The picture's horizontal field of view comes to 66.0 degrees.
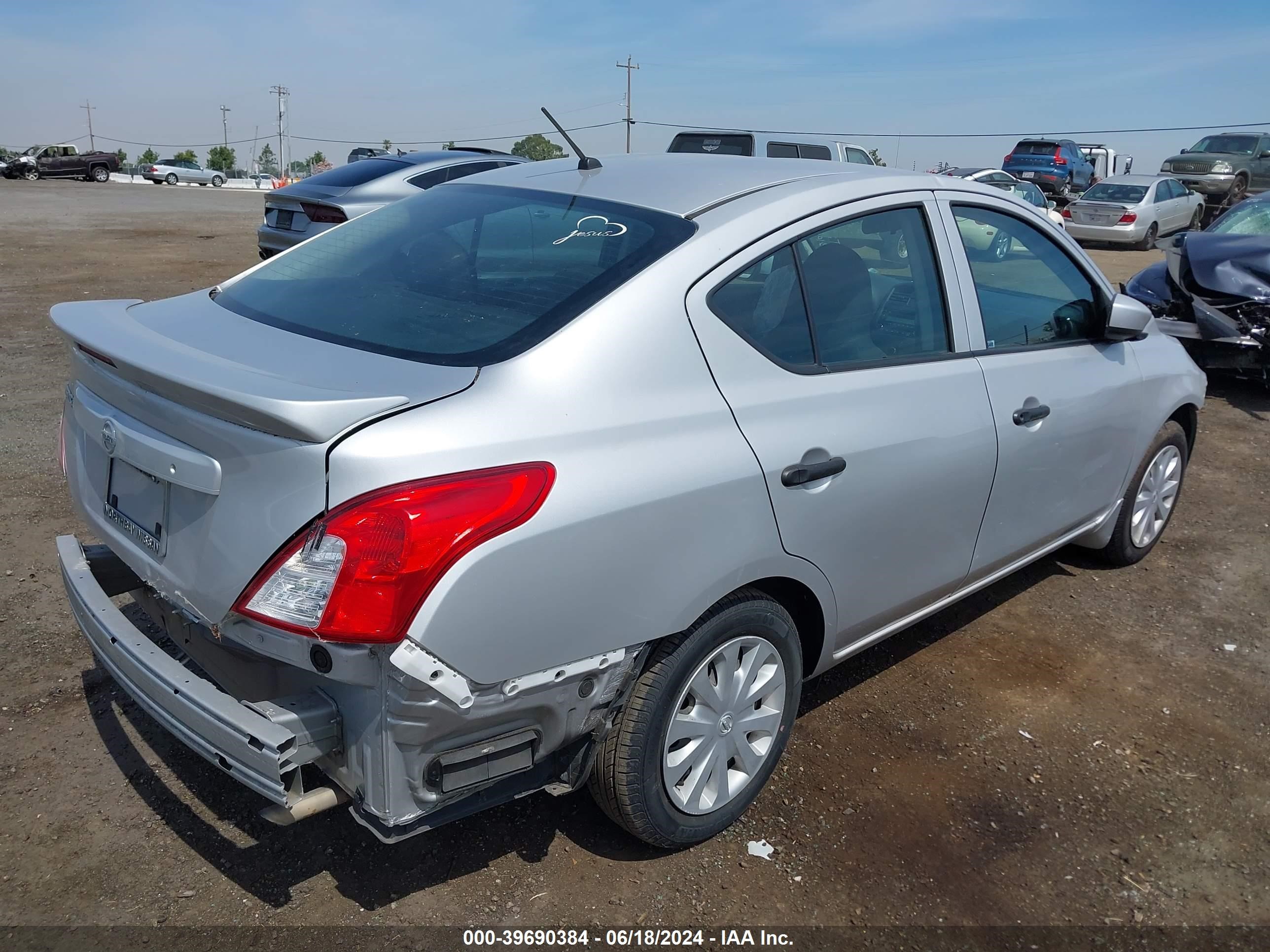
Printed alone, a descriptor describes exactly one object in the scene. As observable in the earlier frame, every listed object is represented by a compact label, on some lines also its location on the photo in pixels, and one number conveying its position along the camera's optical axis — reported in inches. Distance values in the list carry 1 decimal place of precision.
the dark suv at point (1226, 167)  936.3
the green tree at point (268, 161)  4982.8
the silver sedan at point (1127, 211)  763.4
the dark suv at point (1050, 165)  1052.5
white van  518.0
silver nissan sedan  78.0
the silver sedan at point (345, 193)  371.6
